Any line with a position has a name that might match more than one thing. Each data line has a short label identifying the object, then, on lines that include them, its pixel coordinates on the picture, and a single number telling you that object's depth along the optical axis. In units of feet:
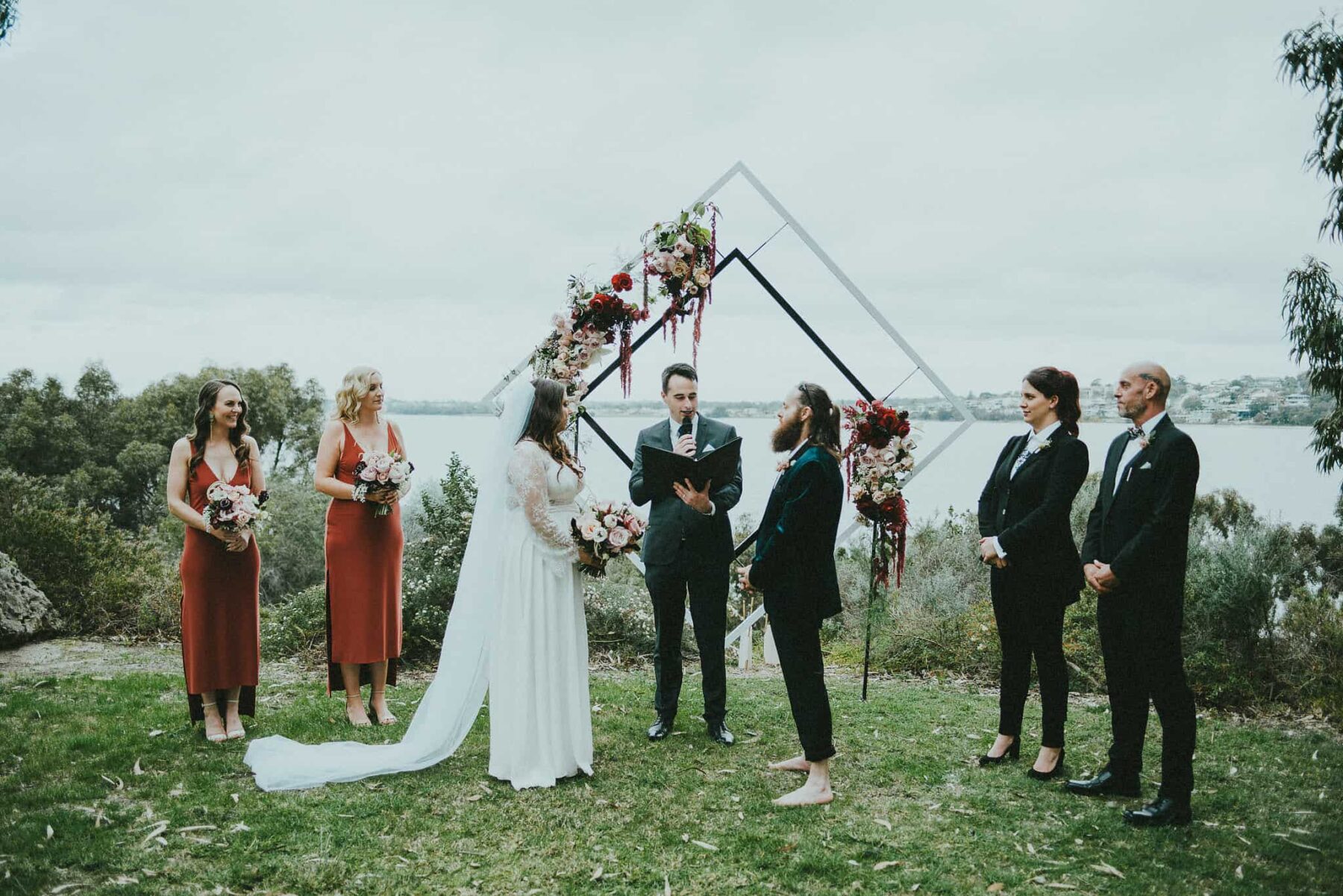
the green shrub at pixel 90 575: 30.91
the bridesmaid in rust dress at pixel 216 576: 18.08
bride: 15.87
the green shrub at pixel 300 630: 27.86
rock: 28.17
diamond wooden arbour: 25.07
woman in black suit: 16.11
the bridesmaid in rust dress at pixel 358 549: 19.04
